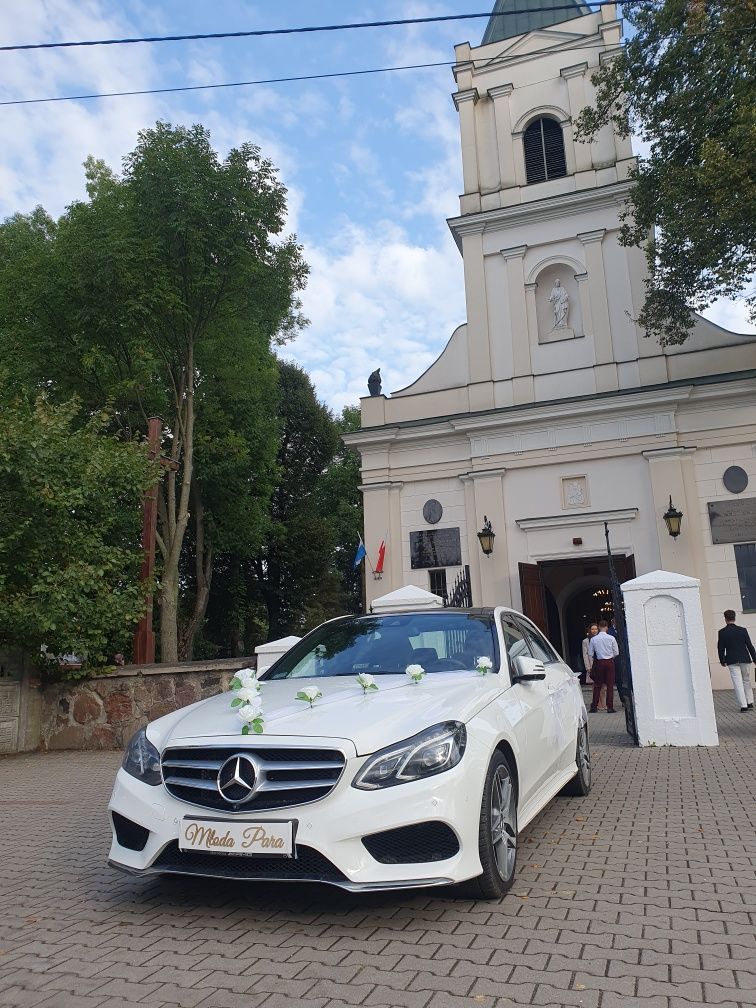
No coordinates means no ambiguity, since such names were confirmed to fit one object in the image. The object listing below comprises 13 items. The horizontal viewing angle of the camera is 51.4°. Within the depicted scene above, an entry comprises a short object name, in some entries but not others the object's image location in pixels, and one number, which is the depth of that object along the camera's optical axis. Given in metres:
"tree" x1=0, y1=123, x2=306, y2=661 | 15.98
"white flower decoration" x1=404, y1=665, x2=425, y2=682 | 4.45
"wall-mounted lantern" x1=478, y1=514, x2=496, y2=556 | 19.77
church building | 18.91
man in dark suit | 11.89
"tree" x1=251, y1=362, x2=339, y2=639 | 32.91
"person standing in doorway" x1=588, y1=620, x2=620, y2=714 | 13.71
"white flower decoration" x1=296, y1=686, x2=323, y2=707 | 4.12
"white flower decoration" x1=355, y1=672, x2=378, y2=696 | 4.29
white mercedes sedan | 3.43
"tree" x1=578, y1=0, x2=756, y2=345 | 12.80
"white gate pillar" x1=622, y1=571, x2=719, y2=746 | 8.95
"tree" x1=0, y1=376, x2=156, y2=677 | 10.42
